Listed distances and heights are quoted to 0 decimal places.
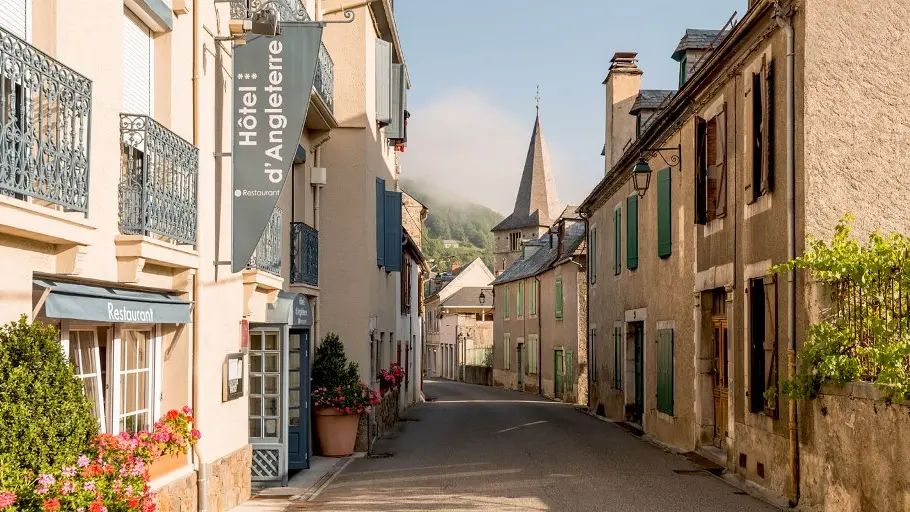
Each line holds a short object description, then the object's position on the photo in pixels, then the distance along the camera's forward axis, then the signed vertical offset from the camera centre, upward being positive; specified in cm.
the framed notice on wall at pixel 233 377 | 1088 -71
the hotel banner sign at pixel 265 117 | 1053 +193
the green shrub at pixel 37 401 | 565 -51
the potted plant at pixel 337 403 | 1672 -149
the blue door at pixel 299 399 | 1466 -126
